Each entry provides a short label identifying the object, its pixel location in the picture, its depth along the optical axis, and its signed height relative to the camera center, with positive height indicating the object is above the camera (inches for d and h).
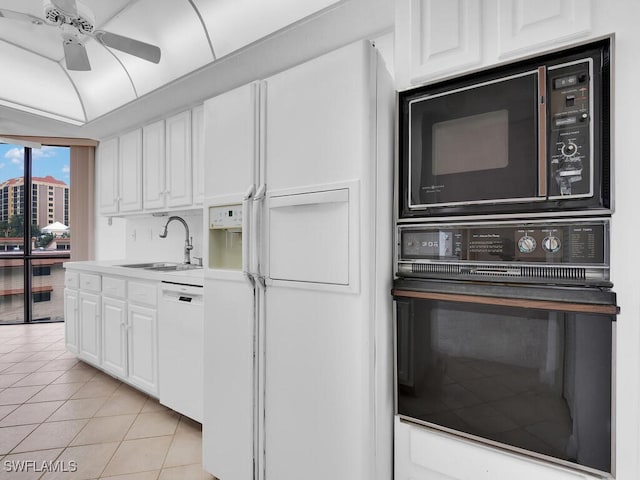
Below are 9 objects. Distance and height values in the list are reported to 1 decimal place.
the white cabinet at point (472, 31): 45.6 +28.0
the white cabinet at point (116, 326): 104.1 -28.1
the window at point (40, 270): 202.7 -17.5
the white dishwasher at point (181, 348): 88.7 -27.4
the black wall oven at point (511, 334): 43.7 -12.6
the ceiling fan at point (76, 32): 81.1 +49.5
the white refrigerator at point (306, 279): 52.6 -6.5
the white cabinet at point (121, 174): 145.4 +26.7
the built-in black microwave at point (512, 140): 43.7 +13.0
